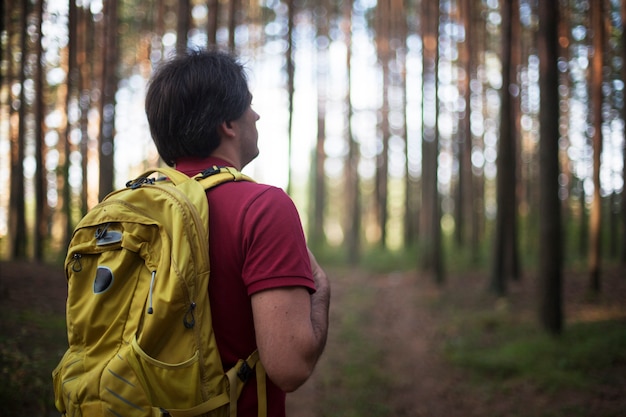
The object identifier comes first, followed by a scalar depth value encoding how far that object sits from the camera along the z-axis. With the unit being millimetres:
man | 1422
